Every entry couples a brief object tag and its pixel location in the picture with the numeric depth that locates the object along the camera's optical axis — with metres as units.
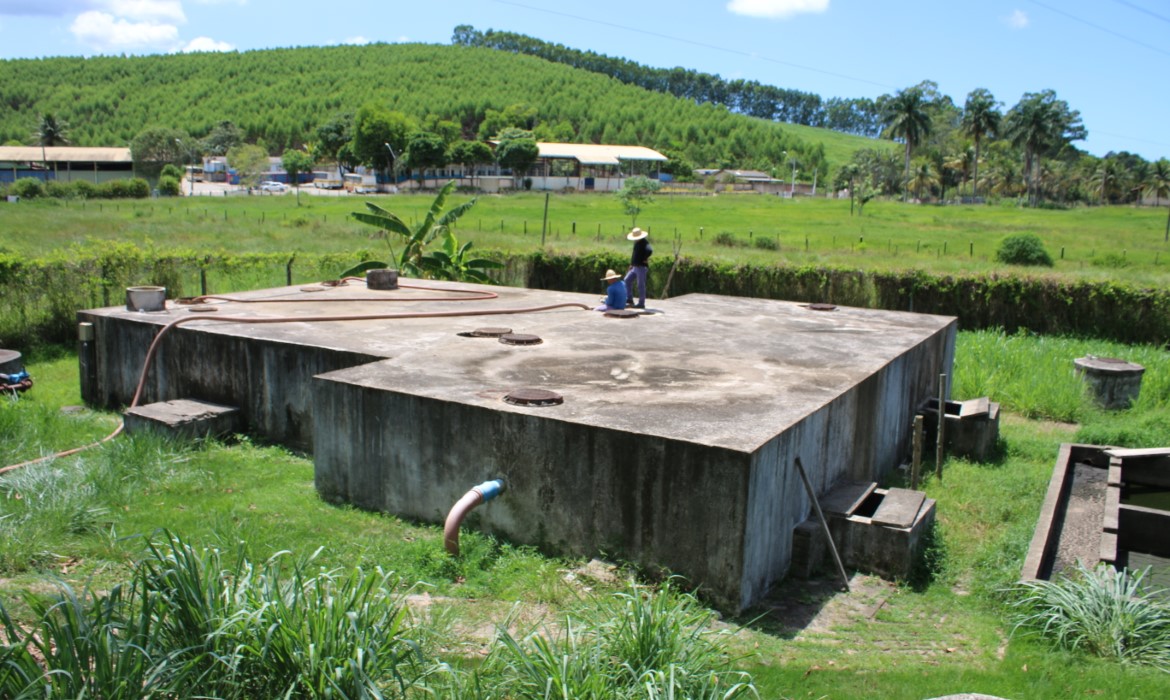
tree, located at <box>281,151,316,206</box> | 98.31
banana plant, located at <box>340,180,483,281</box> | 20.11
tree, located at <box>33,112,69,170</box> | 103.66
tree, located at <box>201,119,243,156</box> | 119.25
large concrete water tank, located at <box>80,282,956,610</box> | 7.24
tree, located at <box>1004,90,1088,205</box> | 86.12
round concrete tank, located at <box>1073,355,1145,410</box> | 14.36
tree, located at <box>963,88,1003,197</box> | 86.12
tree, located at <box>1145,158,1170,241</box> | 91.88
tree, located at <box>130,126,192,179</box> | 98.75
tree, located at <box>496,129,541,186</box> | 91.69
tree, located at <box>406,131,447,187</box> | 87.06
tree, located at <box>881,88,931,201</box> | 87.08
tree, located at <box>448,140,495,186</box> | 92.31
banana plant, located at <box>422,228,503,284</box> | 21.16
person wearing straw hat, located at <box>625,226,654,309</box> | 14.38
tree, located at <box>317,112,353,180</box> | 108.00
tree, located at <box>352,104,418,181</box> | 93.44
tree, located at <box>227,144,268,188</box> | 90.75
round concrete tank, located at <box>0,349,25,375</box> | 13.24
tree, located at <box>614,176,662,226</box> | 54.66
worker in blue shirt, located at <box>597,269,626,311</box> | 14.29
